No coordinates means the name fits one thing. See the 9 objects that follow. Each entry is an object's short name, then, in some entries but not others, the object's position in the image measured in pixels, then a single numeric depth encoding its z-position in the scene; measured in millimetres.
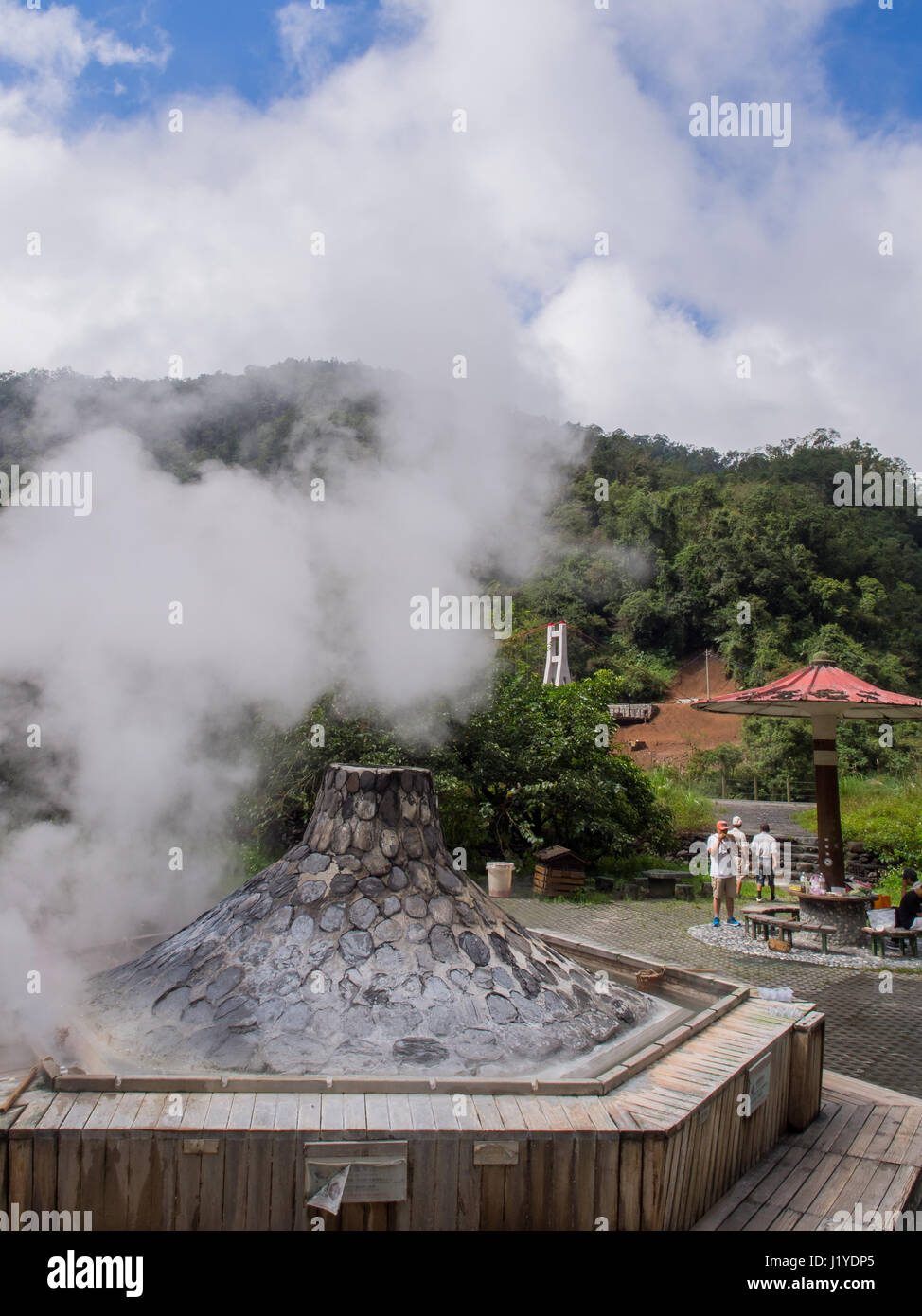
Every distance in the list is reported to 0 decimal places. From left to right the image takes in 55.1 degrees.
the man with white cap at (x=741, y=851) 13128
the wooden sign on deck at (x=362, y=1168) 3314
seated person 10805
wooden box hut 14328
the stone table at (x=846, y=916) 10969
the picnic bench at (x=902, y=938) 10430
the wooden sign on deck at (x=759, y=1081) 4418
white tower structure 39641
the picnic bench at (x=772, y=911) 11449
